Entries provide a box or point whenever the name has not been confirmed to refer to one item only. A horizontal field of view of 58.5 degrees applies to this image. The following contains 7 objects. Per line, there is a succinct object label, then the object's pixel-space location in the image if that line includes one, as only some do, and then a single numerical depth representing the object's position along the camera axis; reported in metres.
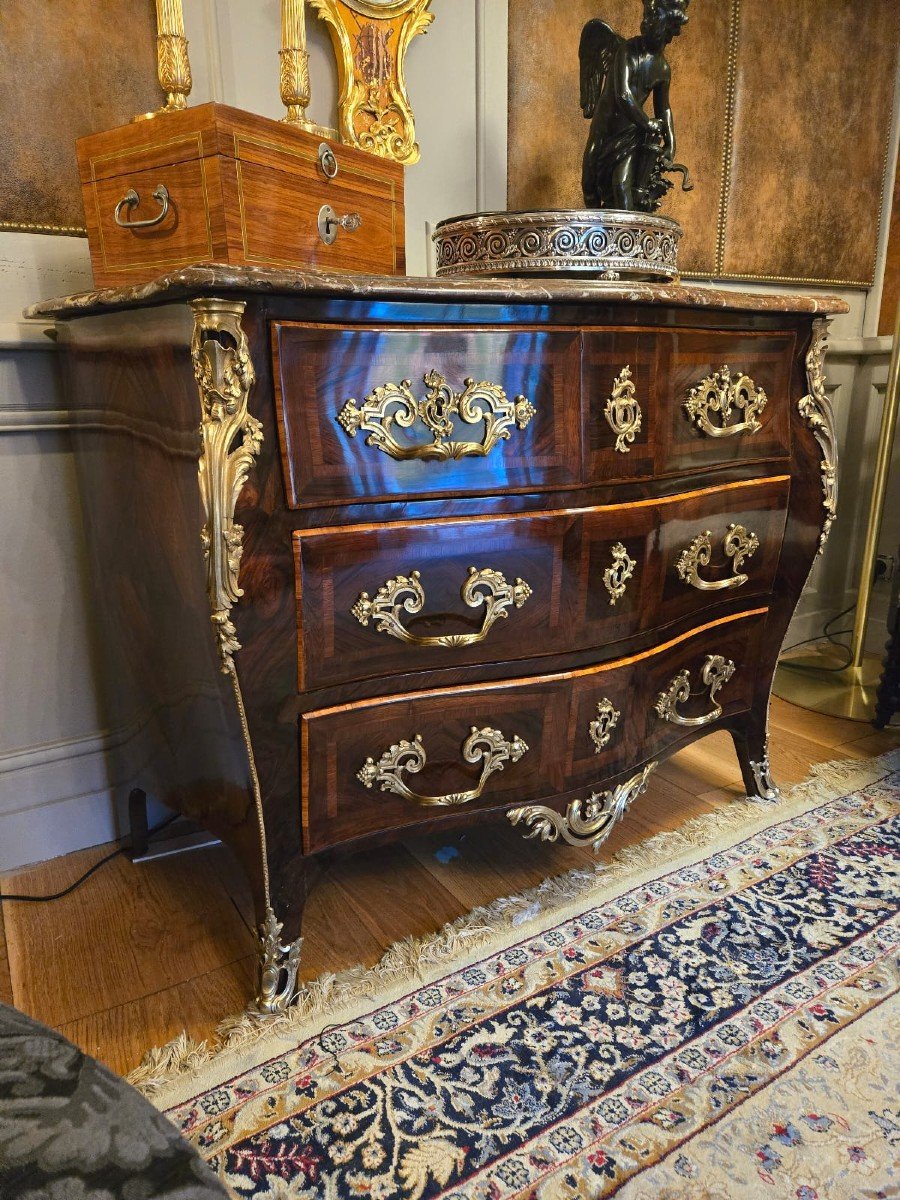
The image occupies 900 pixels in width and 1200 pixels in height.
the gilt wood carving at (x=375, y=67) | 1.35
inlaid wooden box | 0.90
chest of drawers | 0.88
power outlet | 2.43
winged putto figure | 1.27
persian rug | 0.85
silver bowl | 1.14
